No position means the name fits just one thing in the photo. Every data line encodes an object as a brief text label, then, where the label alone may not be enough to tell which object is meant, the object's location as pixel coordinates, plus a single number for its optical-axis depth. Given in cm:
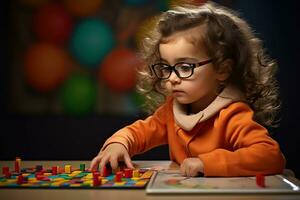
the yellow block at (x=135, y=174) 95
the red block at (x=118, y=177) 89
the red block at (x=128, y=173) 94
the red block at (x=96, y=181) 85
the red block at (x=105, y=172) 98
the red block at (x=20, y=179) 89
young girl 108
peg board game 85
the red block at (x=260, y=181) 83
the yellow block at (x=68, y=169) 103
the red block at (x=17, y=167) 106
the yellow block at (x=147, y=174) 95
